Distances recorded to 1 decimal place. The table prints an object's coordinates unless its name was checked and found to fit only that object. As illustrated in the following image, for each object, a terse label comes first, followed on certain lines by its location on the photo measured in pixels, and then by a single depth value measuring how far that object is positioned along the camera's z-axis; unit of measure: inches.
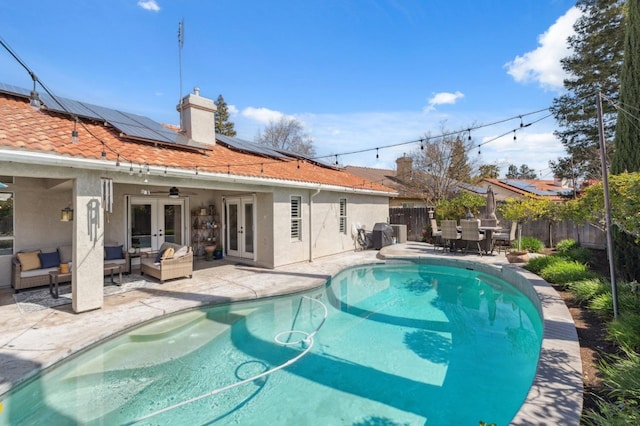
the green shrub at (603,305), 217.3
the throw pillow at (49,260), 319.3
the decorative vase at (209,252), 482.3
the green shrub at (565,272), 297.6
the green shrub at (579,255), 383.0
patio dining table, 508.4
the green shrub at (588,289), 247.1
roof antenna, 422.3
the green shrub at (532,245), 512.4
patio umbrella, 539.2
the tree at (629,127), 287.9
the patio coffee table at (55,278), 281.7
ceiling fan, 378.6
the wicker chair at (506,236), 525.2
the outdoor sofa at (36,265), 299.7
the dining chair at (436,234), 574.7
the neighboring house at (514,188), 926.4
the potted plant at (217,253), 491.8
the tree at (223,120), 1453.0
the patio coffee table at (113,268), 323.3
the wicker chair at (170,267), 338.6
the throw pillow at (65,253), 334.9
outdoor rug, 263.0
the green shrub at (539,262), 364.5
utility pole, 194.0
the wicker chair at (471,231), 497.4
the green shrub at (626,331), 156.7
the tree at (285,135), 1354.6
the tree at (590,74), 568.1
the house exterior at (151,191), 245.4
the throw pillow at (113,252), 363.6
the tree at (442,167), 948.0
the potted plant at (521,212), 378.3
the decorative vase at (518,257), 418.6
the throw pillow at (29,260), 305.1
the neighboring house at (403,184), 1040.8
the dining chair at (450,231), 524.1
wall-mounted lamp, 260.8
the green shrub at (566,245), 460.0
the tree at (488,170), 1005.8
